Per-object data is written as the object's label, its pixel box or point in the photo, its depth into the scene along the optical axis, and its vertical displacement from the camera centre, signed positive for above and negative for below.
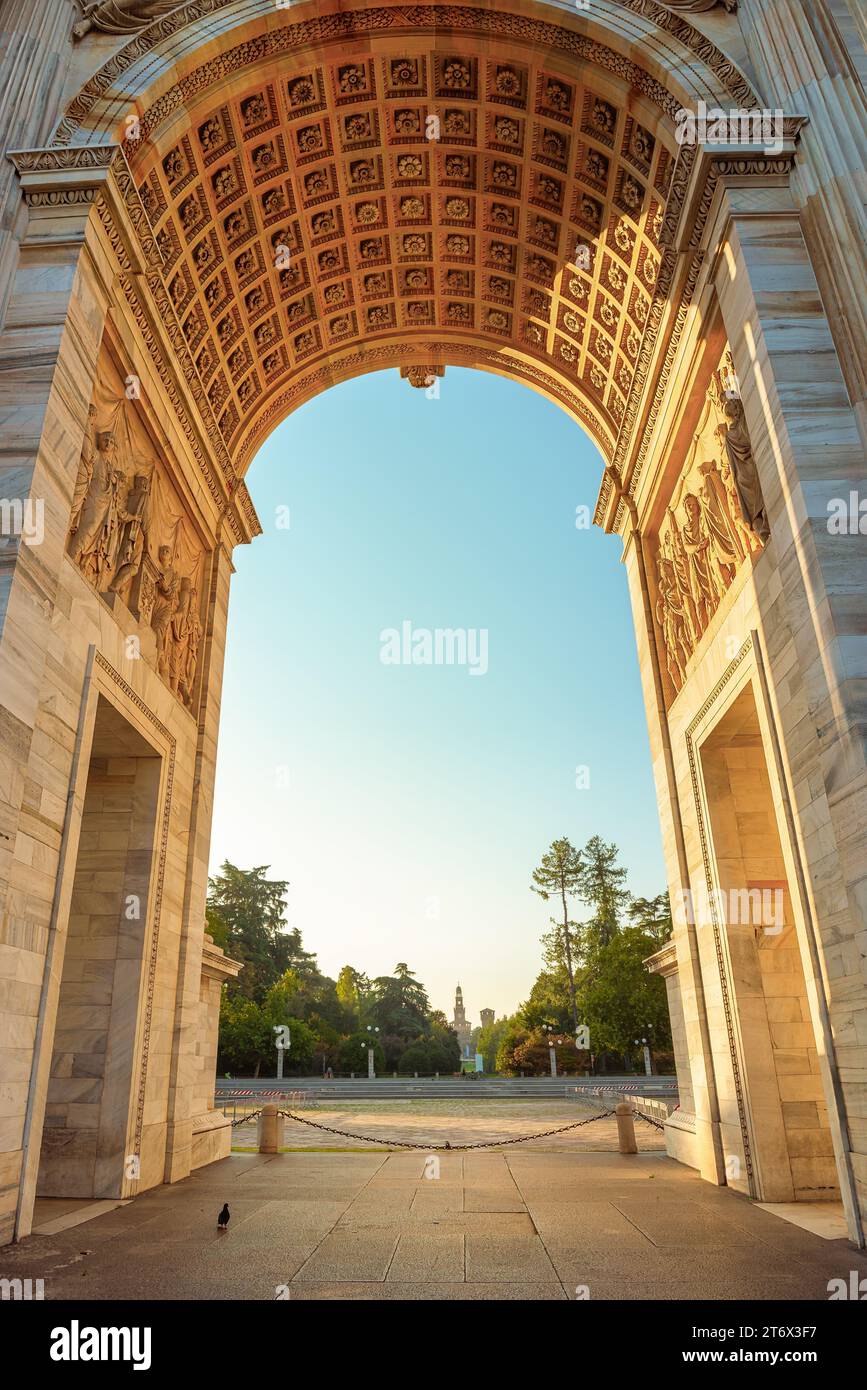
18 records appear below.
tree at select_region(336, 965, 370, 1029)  84.36 +3.82
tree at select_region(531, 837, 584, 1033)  69.31 +11.62
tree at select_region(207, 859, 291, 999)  72.75 +9.53
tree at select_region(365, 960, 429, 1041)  83.62 +2.05
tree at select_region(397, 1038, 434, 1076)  61.88 -2.61
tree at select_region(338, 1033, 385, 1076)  61.41 -1.95
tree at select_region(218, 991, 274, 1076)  53.84 -0.57
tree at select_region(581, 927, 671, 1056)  50.97 +0.95
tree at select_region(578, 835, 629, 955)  67.94 +9.99
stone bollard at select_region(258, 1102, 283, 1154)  14.72 -1.74
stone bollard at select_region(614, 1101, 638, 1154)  14.53 -1.84
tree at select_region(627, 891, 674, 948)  61.47 +7.95
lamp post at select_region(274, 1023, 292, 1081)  47.75 -0.62
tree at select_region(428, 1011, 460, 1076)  63.34 -2.26
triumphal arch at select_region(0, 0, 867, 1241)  8.29 +7.51
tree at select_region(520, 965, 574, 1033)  60.75 +1.34
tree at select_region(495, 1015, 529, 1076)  57.38 -1.73
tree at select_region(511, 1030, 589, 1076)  55.31 -2.35
